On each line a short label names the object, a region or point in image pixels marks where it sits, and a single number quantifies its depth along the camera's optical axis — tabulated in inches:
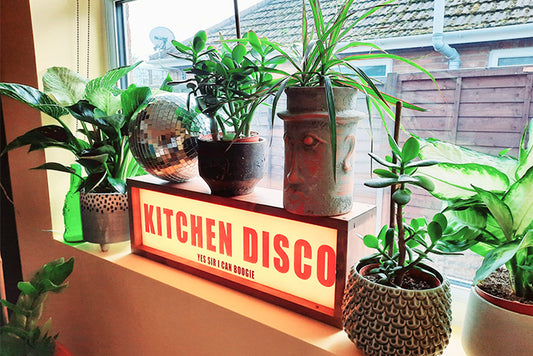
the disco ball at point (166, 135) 36.1
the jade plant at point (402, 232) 21.7
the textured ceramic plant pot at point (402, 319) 22.9
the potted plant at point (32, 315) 38.7
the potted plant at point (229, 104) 30.3
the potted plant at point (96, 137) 41.0
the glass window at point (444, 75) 29.4
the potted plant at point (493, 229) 21.7
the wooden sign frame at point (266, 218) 28.0
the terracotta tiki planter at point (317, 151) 26.0
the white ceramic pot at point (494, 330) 21.6
